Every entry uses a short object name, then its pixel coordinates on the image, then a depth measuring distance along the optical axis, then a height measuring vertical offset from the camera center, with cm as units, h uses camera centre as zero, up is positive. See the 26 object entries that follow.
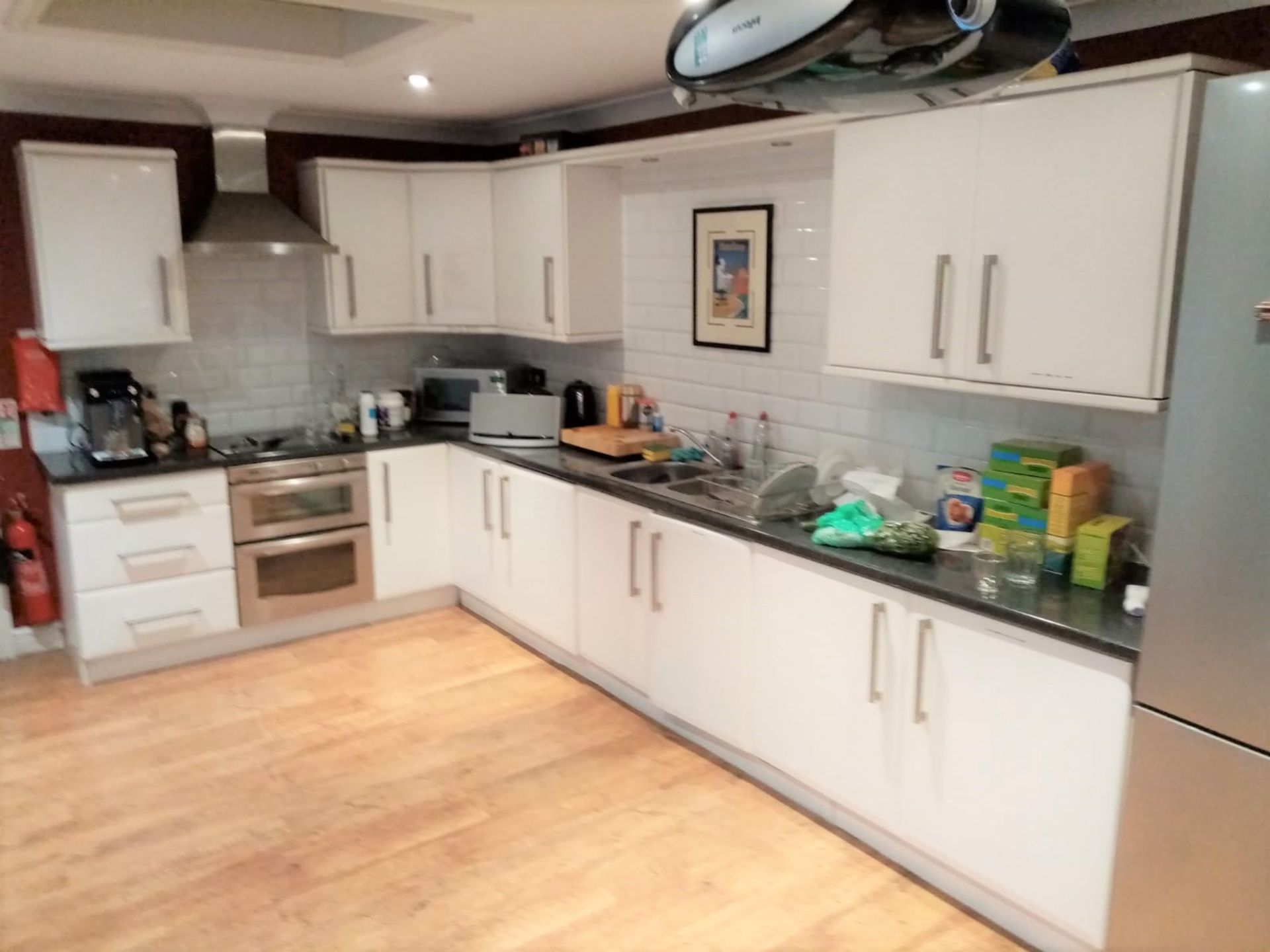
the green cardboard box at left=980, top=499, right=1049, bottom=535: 262 -58
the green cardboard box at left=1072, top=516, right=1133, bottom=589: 243 -62
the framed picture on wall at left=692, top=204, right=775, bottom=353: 366 +8
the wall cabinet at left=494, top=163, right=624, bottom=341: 420 +22
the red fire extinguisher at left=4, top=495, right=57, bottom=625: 407 -112
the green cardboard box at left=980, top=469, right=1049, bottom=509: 262 -50
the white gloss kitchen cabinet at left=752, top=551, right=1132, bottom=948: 224 -109
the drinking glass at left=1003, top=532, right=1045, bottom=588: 250 -66
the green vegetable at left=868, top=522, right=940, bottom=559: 269 -65
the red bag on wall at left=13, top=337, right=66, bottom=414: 401 -32
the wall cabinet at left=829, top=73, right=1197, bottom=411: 222 +14
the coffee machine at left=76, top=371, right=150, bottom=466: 396 -48
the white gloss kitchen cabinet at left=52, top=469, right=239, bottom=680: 386 -106
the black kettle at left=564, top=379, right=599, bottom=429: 452 -48
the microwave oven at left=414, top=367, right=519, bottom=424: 478 -43
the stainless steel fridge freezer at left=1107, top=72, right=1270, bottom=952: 186 -58
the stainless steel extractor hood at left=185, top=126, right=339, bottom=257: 413 +36
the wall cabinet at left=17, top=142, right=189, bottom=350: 379 +21
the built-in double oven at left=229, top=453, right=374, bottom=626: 420 -103
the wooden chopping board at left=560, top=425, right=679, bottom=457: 403 -58
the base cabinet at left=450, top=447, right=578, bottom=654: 396 -104
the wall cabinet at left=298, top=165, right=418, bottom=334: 448 +25
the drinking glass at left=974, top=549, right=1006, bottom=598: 246 -69
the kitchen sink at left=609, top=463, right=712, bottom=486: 374 -66
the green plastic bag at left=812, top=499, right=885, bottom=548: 279 -64
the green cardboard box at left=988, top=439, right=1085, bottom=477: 262 -42
